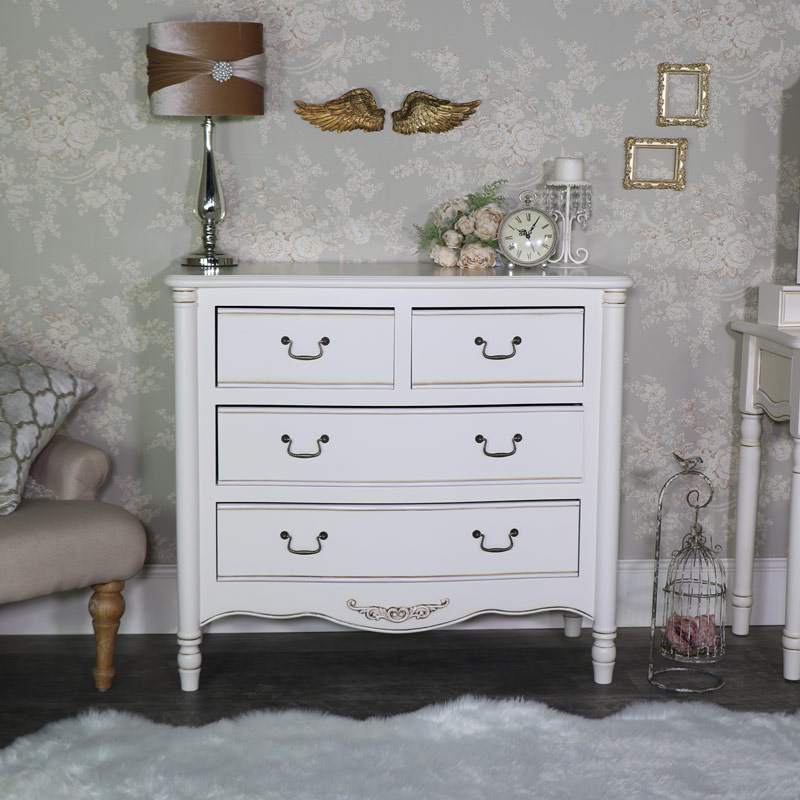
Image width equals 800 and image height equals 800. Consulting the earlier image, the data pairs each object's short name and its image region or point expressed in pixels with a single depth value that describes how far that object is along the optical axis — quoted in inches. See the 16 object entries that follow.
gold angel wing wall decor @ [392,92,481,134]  110.0
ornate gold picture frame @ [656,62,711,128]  111.5
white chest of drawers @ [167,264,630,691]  93.5
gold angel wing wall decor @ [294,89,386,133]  109.7
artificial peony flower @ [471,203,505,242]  105.1
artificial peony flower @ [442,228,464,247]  106.4
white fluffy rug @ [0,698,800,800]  81.2
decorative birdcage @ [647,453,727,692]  104.8
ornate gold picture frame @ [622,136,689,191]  112.6
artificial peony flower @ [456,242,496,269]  104.6
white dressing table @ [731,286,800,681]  100.5
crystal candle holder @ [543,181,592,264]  110.7
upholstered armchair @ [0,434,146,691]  91.5
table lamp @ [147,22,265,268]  101.9
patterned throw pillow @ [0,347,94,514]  96.0
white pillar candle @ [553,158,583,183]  107.0
